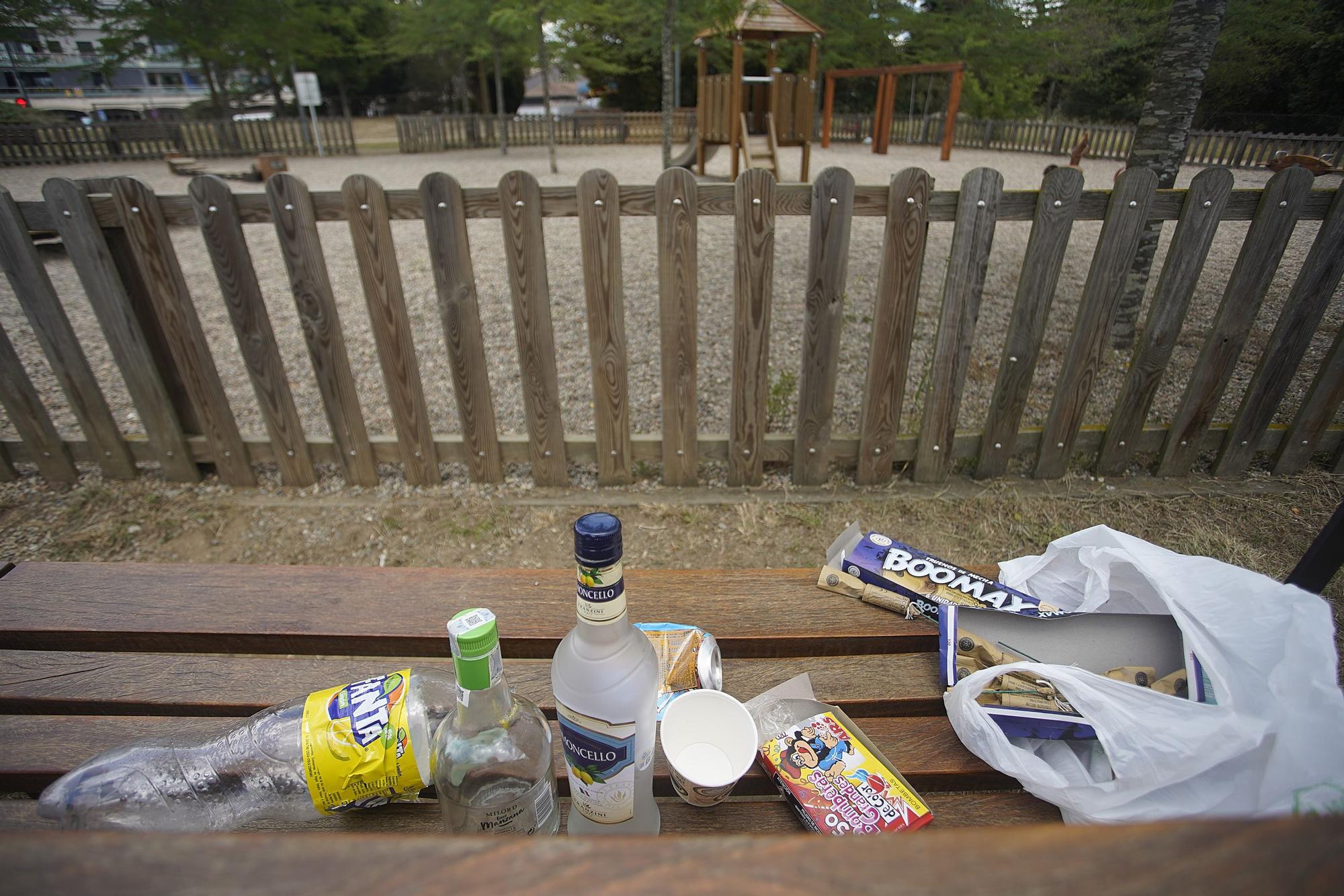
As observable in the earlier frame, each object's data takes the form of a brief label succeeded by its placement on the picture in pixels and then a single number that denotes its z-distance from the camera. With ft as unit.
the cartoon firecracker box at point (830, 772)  3.18
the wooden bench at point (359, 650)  3.52
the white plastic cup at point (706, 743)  3.15
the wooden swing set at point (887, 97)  42.91
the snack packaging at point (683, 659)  3.91
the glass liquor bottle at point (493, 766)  2.81
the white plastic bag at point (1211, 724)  2.66
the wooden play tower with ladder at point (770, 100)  33.88
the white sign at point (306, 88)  52.21
